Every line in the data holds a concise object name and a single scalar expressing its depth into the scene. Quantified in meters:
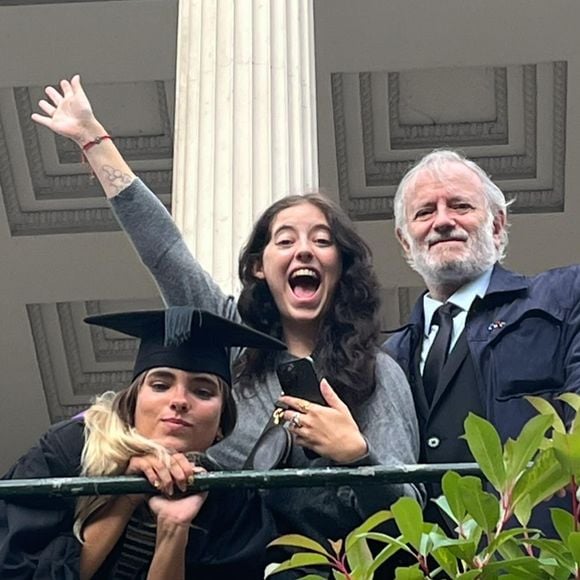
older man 3.69
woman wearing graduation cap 3.20
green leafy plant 2.20
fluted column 6.55
